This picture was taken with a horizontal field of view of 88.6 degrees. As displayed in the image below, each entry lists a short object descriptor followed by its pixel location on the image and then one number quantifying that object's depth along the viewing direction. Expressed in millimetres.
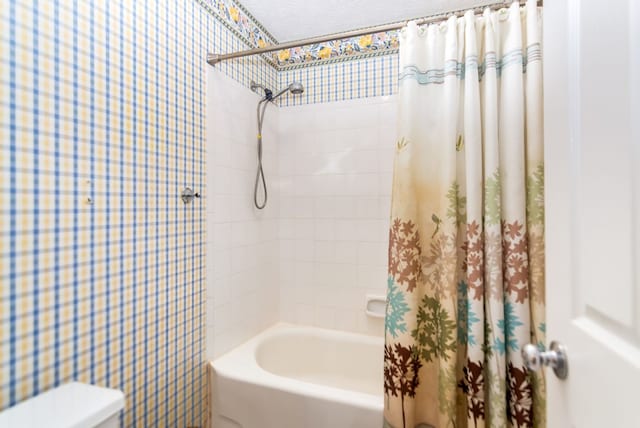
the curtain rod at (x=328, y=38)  1353
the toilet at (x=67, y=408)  812
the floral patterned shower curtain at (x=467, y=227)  1198
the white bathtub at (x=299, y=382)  1379
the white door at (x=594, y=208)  488
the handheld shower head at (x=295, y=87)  1942
